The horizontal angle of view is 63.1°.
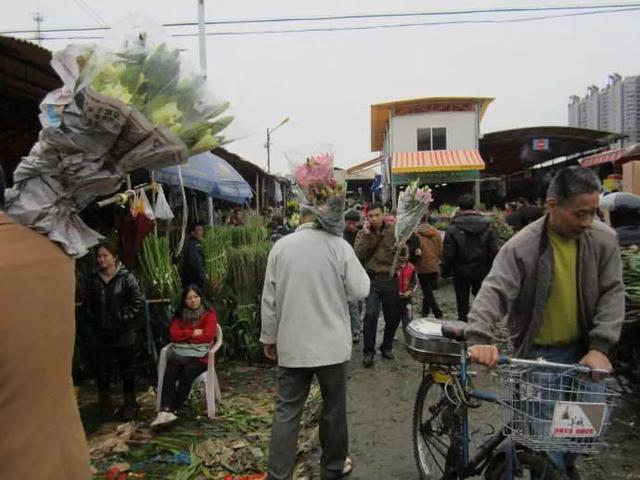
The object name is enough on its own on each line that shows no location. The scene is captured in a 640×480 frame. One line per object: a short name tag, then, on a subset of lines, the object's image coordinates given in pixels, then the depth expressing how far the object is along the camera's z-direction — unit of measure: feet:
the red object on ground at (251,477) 12.41
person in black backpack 21.18
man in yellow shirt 7.68
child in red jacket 21.70
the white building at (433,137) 80.28
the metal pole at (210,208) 35.69
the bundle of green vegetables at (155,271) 18.30
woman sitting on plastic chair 15.26
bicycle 6.71
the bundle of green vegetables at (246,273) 21.02
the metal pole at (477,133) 79.97
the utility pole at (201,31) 38.96
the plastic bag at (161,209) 19.90
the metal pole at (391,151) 82.73
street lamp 115.85
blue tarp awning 26.16
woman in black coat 15.83
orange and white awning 77.87
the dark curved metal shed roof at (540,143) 70.13
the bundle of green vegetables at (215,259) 20.58
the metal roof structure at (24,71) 14.87
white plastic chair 15.52
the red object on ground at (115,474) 12.22
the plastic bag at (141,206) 17.44
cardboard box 23.62
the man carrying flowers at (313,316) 10.91
